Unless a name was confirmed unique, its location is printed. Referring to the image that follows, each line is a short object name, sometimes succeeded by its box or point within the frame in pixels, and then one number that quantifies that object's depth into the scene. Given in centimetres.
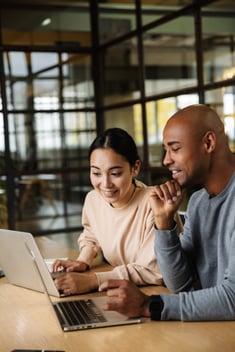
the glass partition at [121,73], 435
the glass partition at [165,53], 366
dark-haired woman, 191
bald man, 138
